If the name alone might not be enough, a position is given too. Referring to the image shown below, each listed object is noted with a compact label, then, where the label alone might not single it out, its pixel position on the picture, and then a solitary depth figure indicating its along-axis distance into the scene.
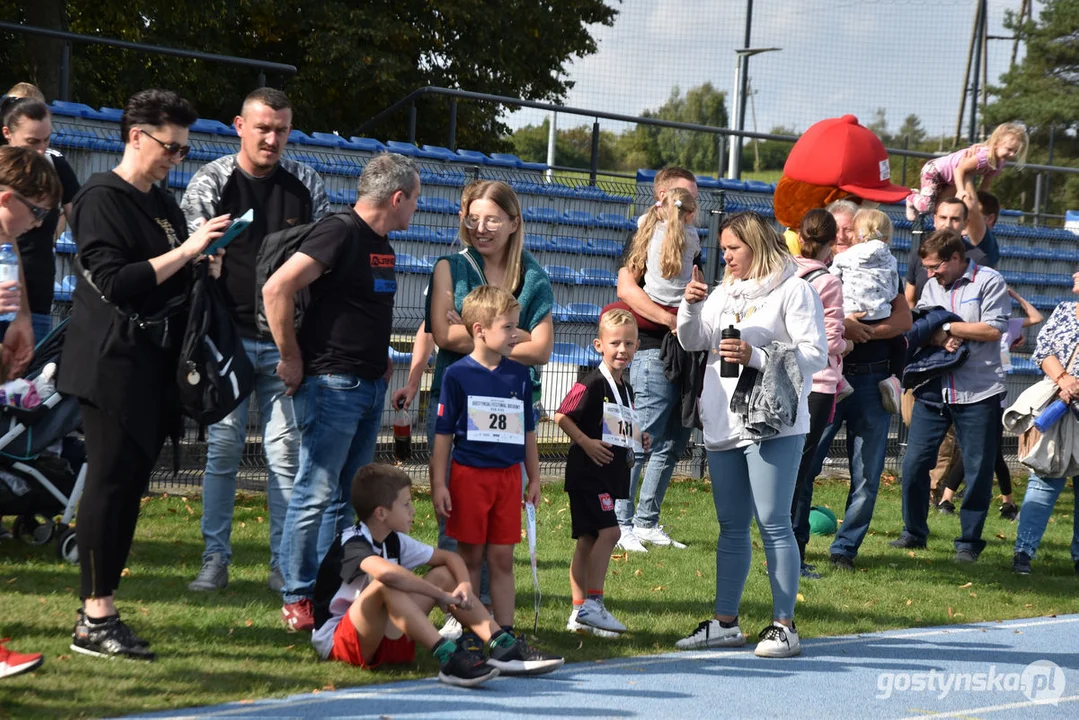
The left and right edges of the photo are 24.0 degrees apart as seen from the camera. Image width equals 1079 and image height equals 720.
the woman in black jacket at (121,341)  9.70
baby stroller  13.13
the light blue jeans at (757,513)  11.48
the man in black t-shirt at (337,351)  10.79
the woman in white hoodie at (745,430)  11.48
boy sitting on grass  9.79
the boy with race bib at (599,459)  11.98
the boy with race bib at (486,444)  10.81
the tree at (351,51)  42.78
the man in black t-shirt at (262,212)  11.79
